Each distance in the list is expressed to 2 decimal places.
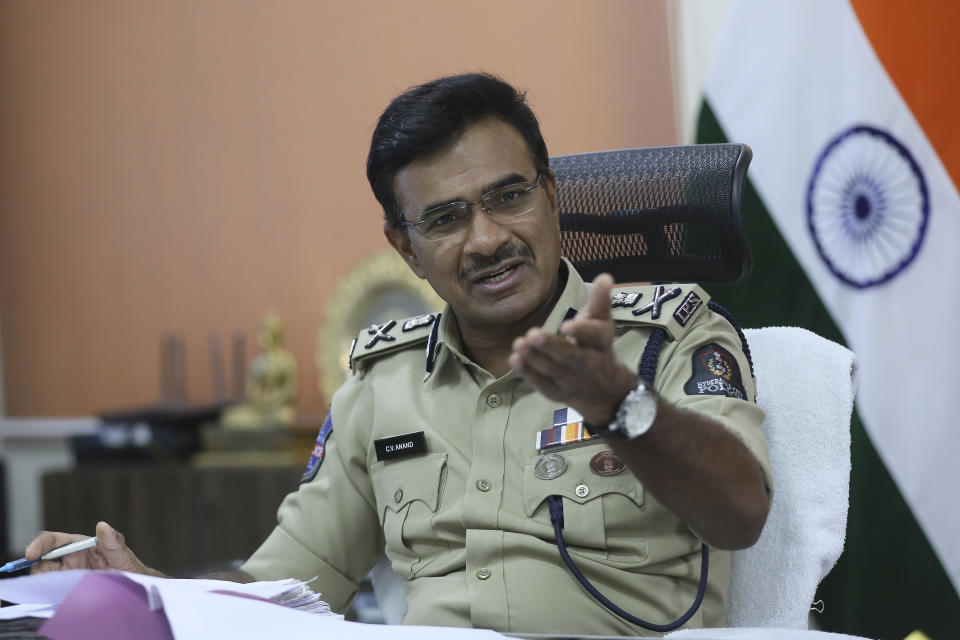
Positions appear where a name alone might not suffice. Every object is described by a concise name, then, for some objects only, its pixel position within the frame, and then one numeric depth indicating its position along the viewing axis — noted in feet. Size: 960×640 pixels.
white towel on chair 12.72
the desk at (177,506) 20.29
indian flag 15.07
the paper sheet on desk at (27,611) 11.95
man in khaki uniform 12.54
